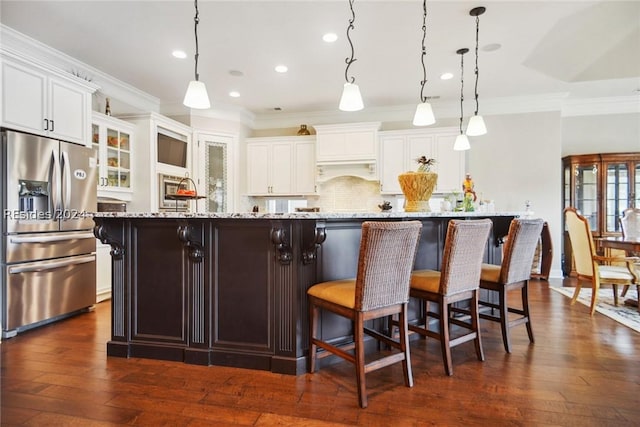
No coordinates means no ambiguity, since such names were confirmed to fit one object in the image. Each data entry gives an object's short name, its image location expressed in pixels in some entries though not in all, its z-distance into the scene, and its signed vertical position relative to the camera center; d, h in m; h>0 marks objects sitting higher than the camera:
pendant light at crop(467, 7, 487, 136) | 2.96 +0.79
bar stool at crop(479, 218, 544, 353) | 2.43 -0.44
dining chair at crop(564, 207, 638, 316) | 3.44 -0.57
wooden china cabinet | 5.12 +0.38
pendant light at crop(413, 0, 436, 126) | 2.67 +0.76
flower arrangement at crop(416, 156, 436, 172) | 2.78 +0.39
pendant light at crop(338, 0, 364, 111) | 2.33 +0.79
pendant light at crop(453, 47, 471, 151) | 3.43 +0.72
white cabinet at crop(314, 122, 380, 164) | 5.38 +1.11
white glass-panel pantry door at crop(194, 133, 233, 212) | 5.45 +0.68
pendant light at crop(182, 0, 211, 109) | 2.29 +0.79
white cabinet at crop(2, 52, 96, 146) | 2.87 +1.03
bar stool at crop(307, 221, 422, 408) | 1.78 -0.44
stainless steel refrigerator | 2.85 -0.16
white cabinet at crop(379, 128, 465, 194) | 5.22 +0.89
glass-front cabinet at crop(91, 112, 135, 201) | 3.97 +0.73
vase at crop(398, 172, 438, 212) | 2.71 +0.19
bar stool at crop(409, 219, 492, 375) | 2.10 -0.44
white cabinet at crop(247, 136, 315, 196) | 5.79 +0.80
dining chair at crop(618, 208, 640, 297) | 4.02 -0.14
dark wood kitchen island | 2.15 -0.45
